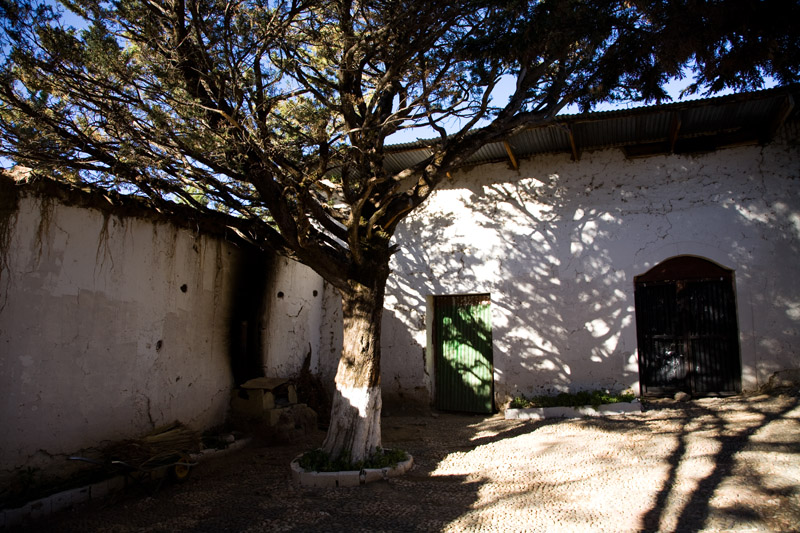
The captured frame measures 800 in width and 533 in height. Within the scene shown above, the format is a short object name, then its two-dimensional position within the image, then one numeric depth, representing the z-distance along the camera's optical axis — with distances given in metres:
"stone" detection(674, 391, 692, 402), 8.39
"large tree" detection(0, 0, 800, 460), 5.42
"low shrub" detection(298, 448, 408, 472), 5.73
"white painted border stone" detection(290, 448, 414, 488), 5.52
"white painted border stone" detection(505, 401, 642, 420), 8.06
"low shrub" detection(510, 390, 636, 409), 8.32
